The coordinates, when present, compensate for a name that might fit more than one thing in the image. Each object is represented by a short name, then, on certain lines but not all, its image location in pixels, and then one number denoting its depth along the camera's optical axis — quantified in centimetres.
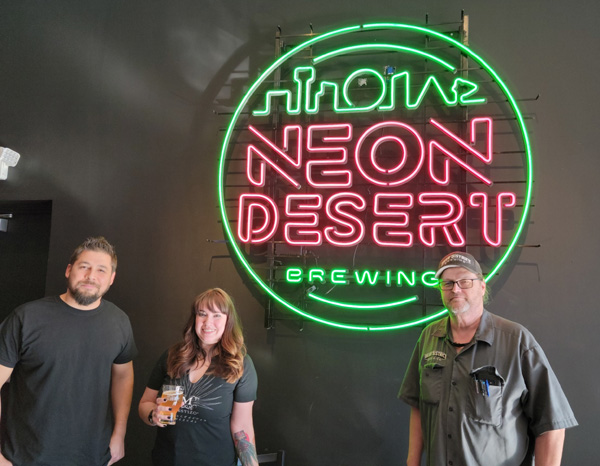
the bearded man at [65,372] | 222
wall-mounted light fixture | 366
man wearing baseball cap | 198
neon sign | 303
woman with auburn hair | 202
